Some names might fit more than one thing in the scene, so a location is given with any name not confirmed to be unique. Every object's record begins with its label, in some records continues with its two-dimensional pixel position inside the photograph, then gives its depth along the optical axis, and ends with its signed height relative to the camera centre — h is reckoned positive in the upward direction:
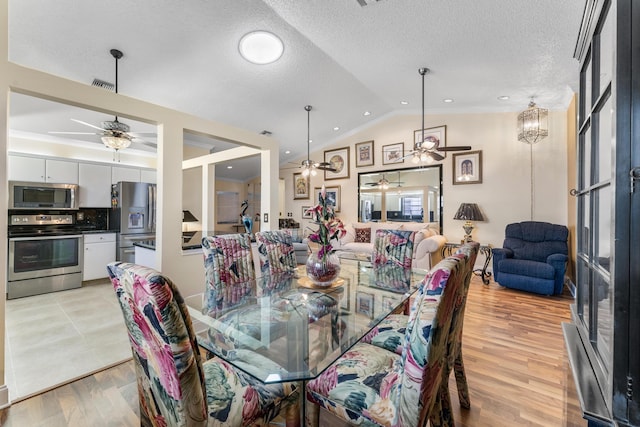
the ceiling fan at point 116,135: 3.08 +0.92
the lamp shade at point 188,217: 5.41 -0.07
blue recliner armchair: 3.61 -0.62
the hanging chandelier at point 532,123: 4.08 +1.43
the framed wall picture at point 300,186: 7.79 +0.82
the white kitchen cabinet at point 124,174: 4.79 +0.71
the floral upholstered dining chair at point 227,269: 1.91 -0.45
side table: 4.38 -0.70
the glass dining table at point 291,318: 1.12 -0.60
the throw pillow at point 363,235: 6.13 -0.48
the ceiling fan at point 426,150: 3.82 +0.94
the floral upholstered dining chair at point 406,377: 0.88 -0.67
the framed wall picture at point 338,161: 6.96 +1.41
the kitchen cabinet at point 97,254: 4.25 -0.67
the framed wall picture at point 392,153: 6.07 +1.42
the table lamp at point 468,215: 4.90 +0.00
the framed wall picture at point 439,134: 5.51 +1.70
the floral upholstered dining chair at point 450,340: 1.18 -0.70
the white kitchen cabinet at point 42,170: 3.91 +0.66
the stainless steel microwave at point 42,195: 3.89 +0.26
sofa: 4.82 -0.51
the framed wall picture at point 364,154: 6.57 +1.51
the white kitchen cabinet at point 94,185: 4.48 +0.48
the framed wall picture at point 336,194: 7.04 +0.54
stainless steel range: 3.64 -0.61
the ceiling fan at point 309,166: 5.24 +0.97
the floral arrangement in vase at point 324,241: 1.93 -0.20
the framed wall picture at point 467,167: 5.16 +0.94
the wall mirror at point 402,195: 5.71 +0.46
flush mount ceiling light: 3.13 +2.06
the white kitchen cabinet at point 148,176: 5.11 +0.73
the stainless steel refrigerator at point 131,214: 4.59 -0.02
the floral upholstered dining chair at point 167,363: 0.76 -0.47
